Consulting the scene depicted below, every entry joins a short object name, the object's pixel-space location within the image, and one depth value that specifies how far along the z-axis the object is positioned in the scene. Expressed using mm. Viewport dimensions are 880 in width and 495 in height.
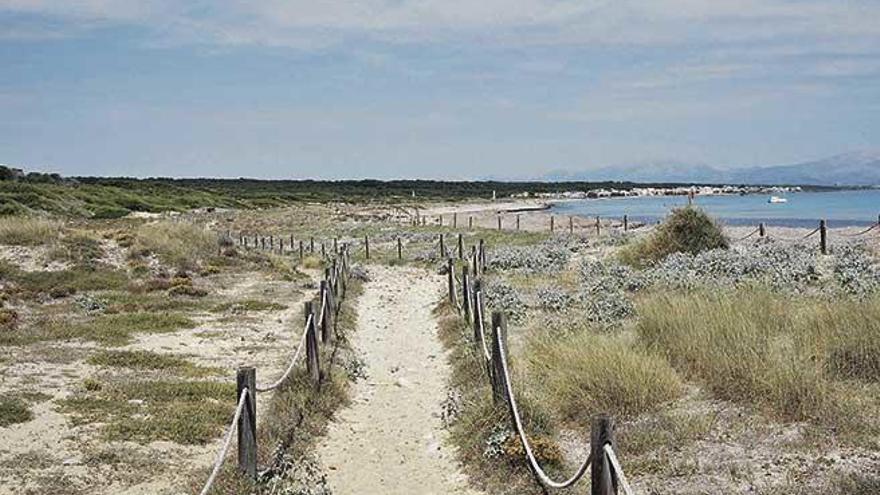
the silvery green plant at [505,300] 16594
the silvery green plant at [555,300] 17344
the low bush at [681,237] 25953
